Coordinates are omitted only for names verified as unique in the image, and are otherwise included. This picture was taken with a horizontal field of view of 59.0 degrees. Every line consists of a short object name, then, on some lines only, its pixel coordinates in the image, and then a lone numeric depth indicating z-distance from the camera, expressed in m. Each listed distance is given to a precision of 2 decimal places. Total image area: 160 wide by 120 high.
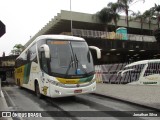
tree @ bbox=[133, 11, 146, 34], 27.62
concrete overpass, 18.70
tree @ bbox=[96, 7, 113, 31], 23.65
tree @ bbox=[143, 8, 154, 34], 27.42
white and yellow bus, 6.26
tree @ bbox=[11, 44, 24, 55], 45.79
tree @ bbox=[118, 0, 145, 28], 25.62
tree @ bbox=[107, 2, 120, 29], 24.37
